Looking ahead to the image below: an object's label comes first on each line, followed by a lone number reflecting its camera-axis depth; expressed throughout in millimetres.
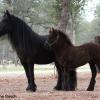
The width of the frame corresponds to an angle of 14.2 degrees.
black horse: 12359
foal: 12367
